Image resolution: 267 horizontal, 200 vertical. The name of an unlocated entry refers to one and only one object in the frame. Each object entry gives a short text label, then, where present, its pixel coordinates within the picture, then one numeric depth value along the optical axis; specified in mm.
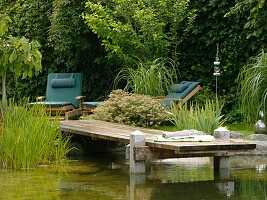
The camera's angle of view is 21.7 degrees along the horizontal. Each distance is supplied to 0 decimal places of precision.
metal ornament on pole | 10881
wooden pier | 6235
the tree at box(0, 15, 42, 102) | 7089
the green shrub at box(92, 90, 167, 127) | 10025
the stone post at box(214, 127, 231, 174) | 7000
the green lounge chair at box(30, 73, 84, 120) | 12605
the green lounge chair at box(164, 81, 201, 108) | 10777
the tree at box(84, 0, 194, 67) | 11798
